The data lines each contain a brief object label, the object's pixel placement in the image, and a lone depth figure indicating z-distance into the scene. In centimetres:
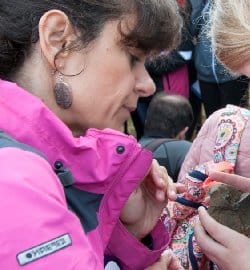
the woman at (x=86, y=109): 89
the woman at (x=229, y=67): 154
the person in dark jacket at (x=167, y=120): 363
